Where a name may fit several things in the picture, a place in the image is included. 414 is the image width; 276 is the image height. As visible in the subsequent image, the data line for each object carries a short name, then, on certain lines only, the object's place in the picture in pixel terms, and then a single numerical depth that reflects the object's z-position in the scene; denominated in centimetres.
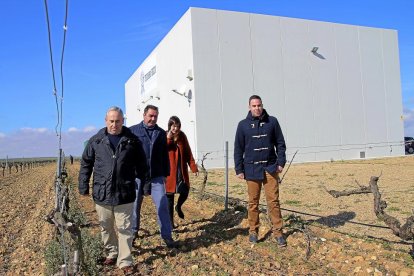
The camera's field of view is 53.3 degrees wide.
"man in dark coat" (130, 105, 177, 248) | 467
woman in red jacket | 542
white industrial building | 1991
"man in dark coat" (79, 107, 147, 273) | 393
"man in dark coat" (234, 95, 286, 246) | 472
